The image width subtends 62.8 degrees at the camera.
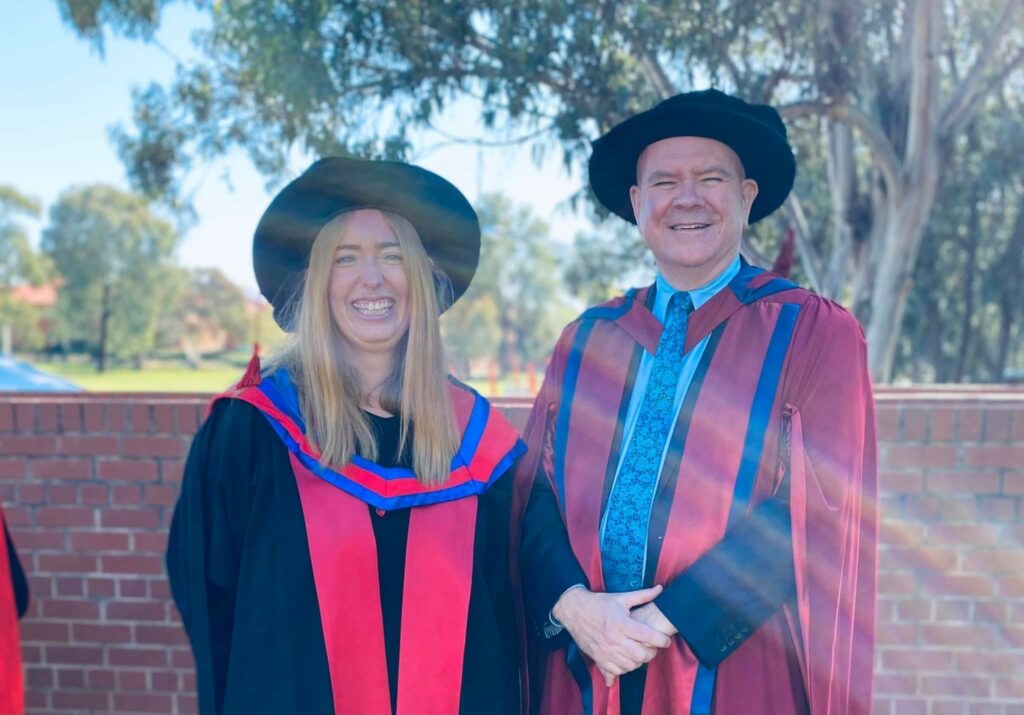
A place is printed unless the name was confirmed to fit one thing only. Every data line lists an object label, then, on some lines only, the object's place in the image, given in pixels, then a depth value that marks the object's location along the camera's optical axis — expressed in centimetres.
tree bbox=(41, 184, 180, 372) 5419
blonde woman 196
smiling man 194
